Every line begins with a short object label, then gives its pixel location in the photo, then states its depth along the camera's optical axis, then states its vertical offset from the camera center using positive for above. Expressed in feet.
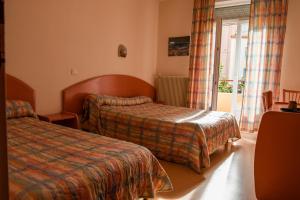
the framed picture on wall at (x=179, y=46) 16.09 +2.24
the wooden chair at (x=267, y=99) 9.09 -0.81
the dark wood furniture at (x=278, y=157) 4.86 -1.71
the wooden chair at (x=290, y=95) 11.94 -0.78
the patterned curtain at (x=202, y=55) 15.03 +1.53
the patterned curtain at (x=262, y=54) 12.73 +1.46
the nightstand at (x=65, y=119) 9.88 -2.02
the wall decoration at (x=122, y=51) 14.06 +1.52
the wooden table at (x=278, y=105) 8.07 -0.99
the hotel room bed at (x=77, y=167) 4.06 -1.93
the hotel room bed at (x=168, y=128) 9.04 -2.31
